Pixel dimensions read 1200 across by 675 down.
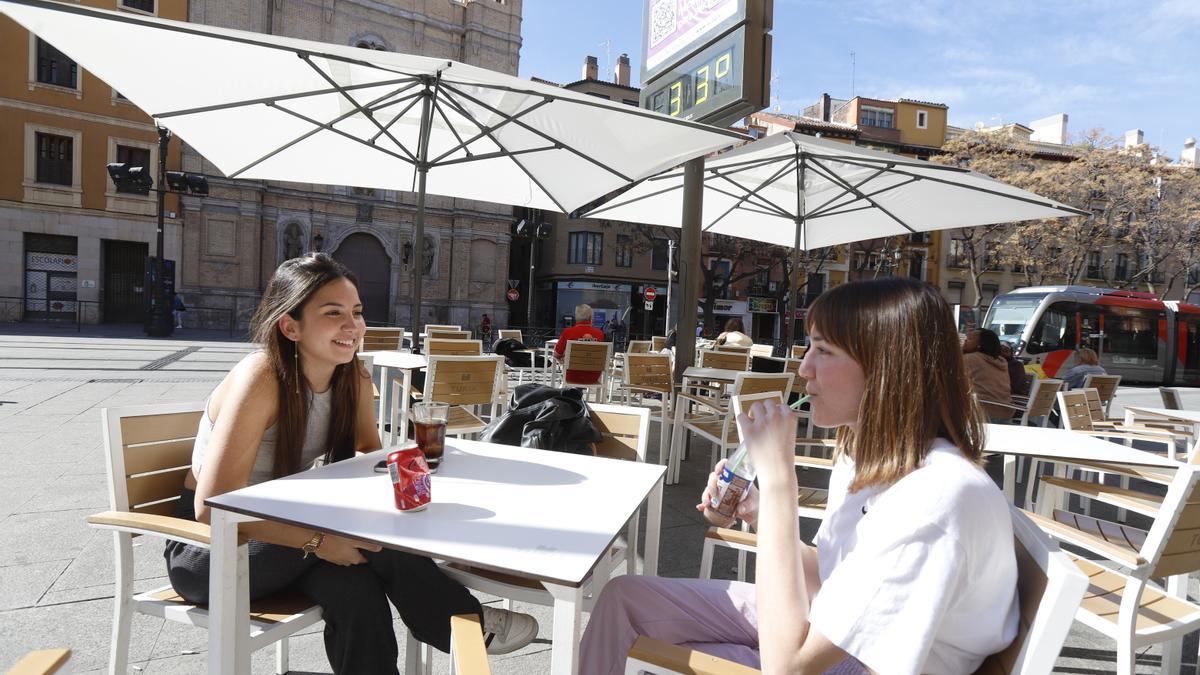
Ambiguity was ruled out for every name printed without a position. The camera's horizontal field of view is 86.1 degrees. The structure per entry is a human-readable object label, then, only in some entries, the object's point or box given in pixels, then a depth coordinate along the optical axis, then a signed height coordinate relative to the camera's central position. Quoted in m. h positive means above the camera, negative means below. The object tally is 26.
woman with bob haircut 0.97 -0.33
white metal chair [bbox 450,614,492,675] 1.09 -0.61
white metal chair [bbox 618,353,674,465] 5.97 -0.52
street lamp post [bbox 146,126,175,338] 18.06 -0.25
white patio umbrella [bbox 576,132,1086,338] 6.03 +1.47
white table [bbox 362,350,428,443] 4.45 -0.42
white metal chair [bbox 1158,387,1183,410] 5.66 -0.50
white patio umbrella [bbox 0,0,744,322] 3.70 +1.43
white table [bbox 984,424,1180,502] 2.61 -0.49
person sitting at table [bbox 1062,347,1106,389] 7.11 -0.39
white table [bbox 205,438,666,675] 1.31 -0.51
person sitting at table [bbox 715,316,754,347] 8.93 -0.20
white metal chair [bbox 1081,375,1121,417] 6.42 -0.45
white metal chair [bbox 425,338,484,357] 6.50 -0.38
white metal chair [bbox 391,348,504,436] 4.29 -0.52
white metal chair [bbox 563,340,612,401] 6.63 -0.45
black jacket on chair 2.67 -0.47
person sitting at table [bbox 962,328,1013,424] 5.72 -0.37
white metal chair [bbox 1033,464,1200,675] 1.82 -0.78
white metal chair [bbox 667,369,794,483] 4.33 -0.78
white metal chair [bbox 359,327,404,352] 7.11 -0.37
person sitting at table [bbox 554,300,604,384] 7.62 -0.20
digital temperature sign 5.12 +2.07
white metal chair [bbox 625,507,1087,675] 0.95 -0.44
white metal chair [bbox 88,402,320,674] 1.71 -0.62
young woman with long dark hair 1.74 -0.52
